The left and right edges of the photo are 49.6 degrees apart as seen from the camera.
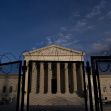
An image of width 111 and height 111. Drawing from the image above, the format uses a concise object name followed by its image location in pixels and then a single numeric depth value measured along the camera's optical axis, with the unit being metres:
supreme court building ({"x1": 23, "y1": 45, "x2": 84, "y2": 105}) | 29.52
